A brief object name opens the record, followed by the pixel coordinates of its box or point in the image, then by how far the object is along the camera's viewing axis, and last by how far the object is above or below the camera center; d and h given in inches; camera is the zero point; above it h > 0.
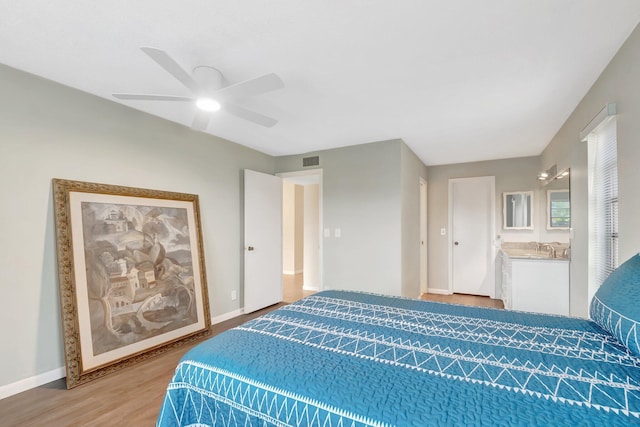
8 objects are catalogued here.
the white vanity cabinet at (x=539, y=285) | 120.3 -33.4
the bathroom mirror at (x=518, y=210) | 176.7 -1.6
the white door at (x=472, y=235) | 191.6 -17.9
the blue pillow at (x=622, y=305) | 43.4 -16.5
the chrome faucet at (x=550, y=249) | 132.9 -20.5
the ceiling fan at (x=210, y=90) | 65.4 +30.7
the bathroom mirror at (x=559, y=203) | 122.6 +1.9
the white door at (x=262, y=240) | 153.1 -16.3
